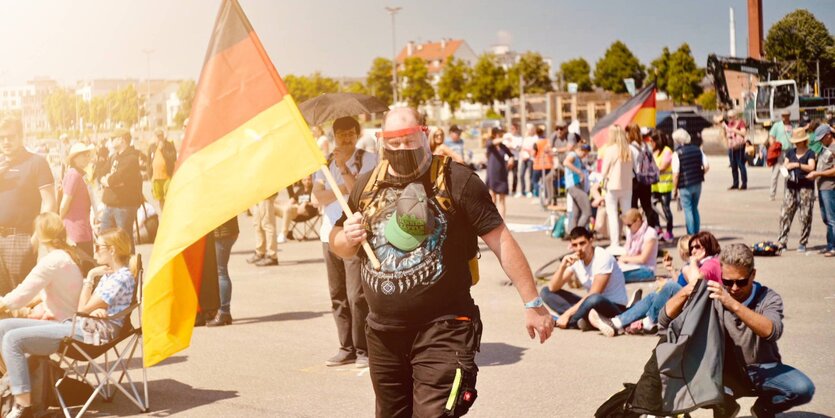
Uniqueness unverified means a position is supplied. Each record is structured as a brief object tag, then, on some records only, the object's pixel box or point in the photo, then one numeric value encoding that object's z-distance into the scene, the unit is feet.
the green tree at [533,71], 284.61
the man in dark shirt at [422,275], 15.25
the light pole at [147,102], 74.76
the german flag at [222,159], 16.31
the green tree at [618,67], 282.83
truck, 85.55
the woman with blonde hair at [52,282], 24.12
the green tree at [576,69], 313.67
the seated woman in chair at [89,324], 22.65
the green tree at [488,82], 296.92
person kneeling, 19.04
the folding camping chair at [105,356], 23.00
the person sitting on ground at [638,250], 39.73
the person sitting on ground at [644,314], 29.68
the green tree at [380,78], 329.31
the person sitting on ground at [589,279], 31.65
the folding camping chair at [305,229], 60.39
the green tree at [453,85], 308.60
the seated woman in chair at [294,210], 59.98
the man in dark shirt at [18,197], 29.14
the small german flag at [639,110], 59.26
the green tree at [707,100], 257.42
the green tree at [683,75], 261.44
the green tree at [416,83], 312.50
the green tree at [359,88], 332.31
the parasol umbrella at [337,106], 27.25
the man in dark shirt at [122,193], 45.16
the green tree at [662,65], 270.67
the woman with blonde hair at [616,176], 47.93
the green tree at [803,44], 73.51
